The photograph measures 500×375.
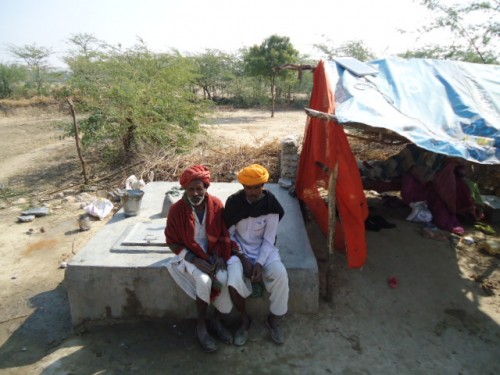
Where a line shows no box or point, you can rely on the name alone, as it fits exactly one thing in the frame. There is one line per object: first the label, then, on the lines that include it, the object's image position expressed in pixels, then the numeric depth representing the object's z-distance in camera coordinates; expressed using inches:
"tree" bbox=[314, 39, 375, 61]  754.8
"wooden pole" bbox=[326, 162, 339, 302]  127.8
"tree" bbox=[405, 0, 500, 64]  381.4
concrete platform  120.6
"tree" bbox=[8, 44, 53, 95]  928.9
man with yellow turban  109.4
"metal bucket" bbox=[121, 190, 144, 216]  158.6
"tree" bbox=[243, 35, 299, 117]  733.3
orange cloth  127.0
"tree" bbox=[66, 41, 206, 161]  301.1
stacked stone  206.8
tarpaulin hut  111.7
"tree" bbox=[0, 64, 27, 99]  822.5
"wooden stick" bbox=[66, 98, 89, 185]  267.0
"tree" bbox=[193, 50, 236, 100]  944.3
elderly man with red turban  108.1
